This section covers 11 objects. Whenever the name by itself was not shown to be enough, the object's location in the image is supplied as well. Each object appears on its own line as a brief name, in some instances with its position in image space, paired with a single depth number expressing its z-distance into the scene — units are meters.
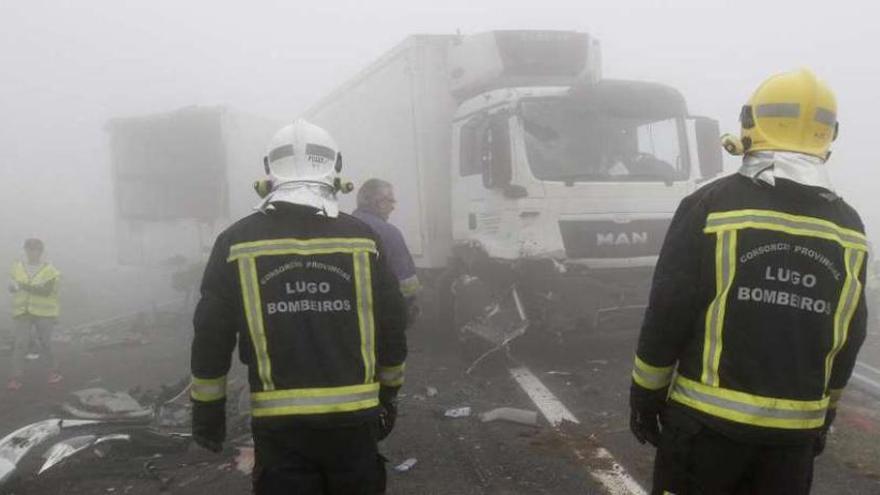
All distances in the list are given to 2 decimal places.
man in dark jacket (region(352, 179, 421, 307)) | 5.50
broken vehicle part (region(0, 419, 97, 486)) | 4.02
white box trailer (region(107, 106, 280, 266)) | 12.00
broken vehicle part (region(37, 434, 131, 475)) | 4.17
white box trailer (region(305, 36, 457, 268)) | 8.15
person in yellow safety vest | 7.48
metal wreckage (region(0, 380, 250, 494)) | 4.19
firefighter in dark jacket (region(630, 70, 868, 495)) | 2.19
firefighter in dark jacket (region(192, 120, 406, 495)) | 2.38
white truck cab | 6.80
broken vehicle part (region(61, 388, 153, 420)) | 5.36
